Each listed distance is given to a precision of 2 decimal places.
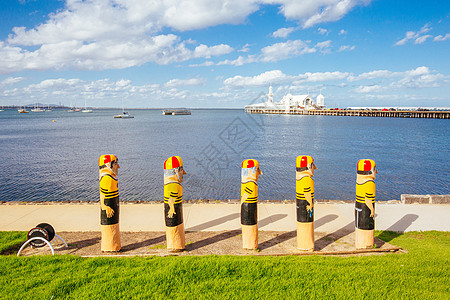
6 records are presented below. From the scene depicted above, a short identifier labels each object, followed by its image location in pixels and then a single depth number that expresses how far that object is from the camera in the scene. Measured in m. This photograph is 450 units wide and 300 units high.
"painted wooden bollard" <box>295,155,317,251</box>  6.33
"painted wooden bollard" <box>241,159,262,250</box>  6.36
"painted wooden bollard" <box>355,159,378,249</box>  6.41
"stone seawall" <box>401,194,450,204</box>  10.45
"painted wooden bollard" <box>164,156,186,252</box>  6.22
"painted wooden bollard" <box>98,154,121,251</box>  6.20
